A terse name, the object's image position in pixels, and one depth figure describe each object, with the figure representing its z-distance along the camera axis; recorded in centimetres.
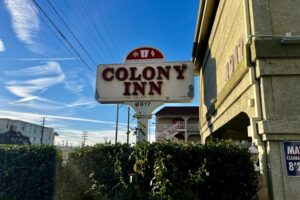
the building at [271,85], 473
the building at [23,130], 6638
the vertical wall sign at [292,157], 465
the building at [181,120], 3619
